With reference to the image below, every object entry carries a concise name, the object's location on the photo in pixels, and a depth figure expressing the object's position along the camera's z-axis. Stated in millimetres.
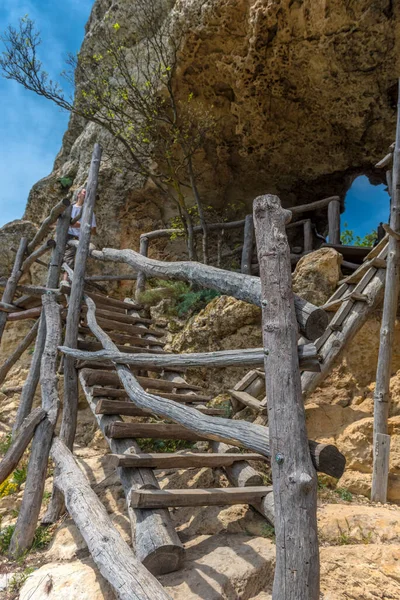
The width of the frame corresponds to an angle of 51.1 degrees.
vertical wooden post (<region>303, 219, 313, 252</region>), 9359
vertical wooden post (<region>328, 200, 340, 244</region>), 8484
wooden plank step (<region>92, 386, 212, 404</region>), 4492
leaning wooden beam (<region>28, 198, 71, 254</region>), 6170
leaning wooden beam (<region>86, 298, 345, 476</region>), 2123
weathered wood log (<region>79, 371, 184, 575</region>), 2689
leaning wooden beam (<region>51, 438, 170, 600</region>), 2156
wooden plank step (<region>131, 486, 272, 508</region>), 2984
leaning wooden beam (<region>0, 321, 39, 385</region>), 7312
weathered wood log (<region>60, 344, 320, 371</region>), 2242
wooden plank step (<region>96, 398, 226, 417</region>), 4046
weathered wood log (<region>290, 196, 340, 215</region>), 8907
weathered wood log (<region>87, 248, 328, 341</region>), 2264
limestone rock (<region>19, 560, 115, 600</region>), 2668
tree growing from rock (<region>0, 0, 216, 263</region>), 9133
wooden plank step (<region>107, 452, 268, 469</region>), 3375
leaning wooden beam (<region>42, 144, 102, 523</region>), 4267
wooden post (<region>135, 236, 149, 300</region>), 8227
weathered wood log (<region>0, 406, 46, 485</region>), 4008
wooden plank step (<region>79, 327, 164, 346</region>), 5934
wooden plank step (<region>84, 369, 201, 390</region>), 4723
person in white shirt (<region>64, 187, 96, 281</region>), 7443
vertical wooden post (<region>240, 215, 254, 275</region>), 8422
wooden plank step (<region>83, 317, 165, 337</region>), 5932
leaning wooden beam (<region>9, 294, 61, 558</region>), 3656
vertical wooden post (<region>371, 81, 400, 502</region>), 4520
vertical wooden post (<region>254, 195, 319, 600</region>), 1857
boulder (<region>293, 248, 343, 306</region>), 6184
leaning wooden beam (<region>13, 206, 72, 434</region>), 6270
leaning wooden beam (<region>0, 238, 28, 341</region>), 7387
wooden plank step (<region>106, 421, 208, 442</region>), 3758
